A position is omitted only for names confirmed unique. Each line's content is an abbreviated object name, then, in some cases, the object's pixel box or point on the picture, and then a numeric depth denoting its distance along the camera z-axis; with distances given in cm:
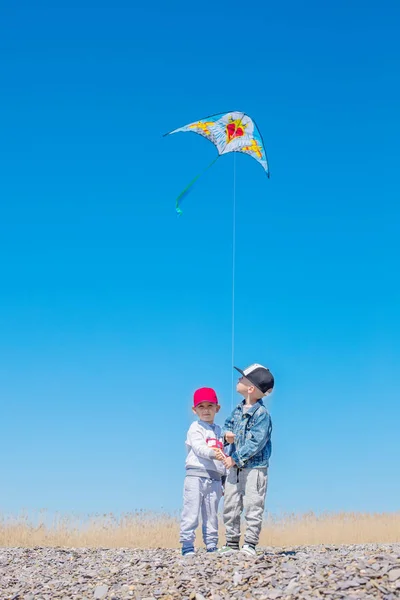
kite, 1449
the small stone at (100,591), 783
